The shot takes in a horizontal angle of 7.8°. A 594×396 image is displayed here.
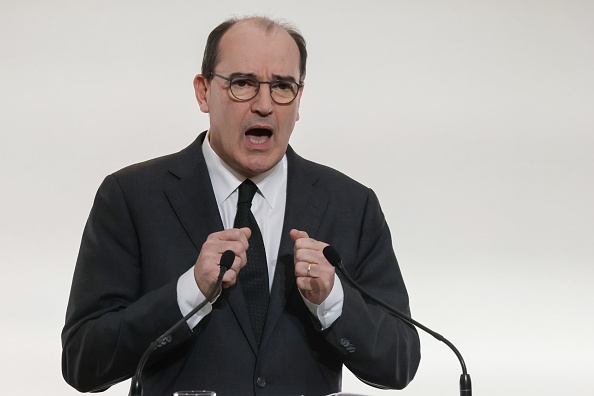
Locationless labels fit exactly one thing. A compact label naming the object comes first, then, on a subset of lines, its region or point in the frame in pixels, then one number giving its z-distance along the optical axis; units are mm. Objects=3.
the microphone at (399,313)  6252
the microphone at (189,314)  6166
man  6462
